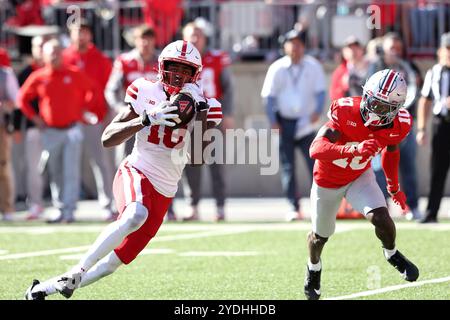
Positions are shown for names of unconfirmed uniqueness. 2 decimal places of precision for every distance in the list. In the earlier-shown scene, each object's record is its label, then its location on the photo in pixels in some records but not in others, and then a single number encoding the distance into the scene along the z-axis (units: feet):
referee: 41.93
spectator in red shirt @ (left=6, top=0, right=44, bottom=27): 55.42
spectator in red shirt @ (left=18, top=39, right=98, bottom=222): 44.55
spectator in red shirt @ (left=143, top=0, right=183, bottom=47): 53.52
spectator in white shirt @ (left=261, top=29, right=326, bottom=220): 45.06
